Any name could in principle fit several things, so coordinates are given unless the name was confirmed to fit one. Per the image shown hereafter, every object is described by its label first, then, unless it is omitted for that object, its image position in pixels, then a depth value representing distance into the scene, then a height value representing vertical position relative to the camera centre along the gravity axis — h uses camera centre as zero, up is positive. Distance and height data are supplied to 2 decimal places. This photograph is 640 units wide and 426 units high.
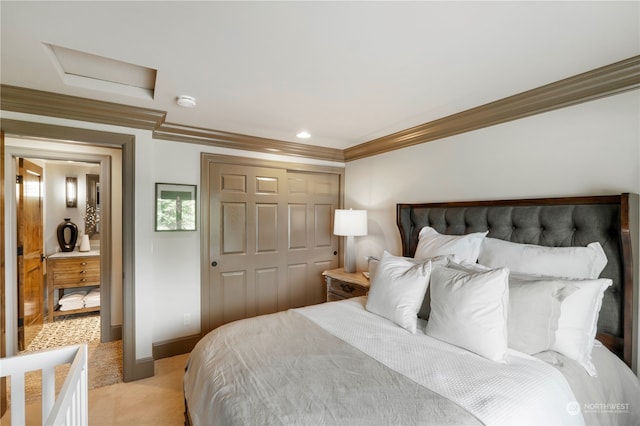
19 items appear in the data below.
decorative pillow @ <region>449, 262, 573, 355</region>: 1.42 -0.51
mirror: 4.59 +0.09
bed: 1.11 -0.70
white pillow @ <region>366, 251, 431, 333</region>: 1.79 -0.51
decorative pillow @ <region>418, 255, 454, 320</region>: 1.89 -0.57
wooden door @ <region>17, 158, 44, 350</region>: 2.75 -0.43
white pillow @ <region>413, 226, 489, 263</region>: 2.08 -0.26
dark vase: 4.16 -0.32
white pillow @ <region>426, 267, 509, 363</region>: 1.41 -0.51
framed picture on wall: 2.75 +0.05
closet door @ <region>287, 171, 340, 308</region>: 3.59 -0.28
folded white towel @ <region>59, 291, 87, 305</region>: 3.85 -1.13
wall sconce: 4.43 +0.32
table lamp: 3.23 -0.17
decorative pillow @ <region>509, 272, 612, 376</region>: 1.42 -0.52
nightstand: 2.85 -0.75
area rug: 2.41 -1.40
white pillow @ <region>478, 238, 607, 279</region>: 1.64 -0.29
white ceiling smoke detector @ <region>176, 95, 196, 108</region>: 2.15 +0.83
